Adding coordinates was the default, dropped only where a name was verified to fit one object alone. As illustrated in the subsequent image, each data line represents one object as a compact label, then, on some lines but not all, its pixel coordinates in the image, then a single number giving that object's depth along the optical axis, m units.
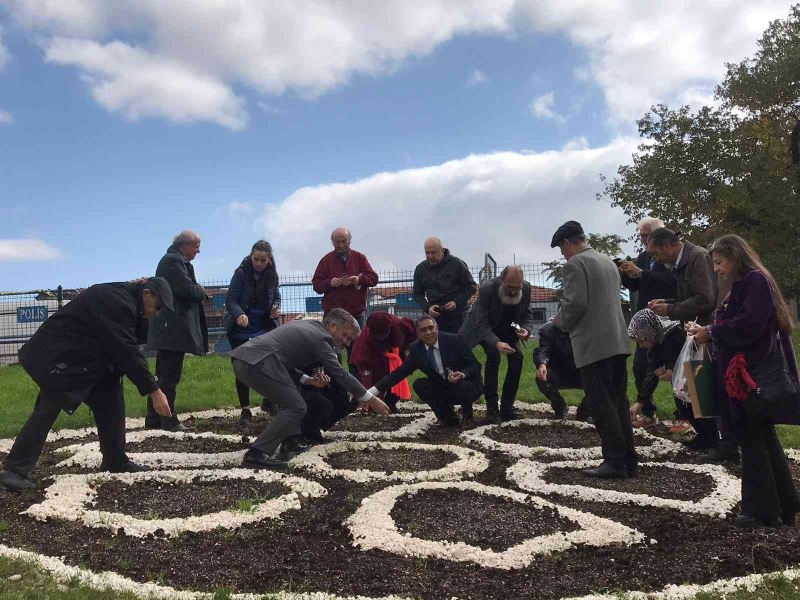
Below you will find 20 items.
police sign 24.28
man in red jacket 11.11
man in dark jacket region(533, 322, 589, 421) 9.77
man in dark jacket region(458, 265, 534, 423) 9.66
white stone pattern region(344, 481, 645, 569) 4.89
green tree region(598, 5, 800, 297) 35.12
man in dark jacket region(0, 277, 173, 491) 6.43
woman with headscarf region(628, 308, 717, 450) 8.22
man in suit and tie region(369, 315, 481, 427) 9.37
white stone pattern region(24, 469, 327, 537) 5.48
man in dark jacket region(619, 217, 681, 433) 8.14
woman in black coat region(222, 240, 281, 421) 10.12
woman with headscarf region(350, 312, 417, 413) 10.38
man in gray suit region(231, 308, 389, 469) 7.31
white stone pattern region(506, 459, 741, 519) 5.94
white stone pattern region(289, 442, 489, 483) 6.98
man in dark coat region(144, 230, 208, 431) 9.50
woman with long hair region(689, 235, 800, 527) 5.13
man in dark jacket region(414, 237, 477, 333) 10.88
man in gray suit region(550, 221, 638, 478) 6.81
